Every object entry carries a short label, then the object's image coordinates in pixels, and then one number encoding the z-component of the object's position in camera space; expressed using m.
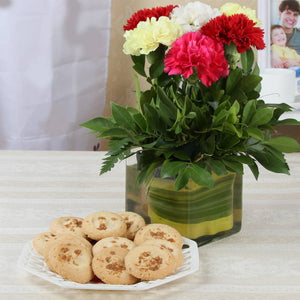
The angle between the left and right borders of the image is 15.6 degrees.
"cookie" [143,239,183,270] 1.23
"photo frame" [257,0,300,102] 2.73
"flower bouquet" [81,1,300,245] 1.25
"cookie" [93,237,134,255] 1.24
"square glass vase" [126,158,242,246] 1.32
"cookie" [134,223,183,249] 1.27
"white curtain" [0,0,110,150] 2.37
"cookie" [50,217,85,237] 1.30
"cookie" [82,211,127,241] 1.28
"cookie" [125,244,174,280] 1.19
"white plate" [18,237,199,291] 1.19
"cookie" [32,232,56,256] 1.27
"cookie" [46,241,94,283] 1.20
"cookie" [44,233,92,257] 1.23
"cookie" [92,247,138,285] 1.20
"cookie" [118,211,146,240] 1.31
